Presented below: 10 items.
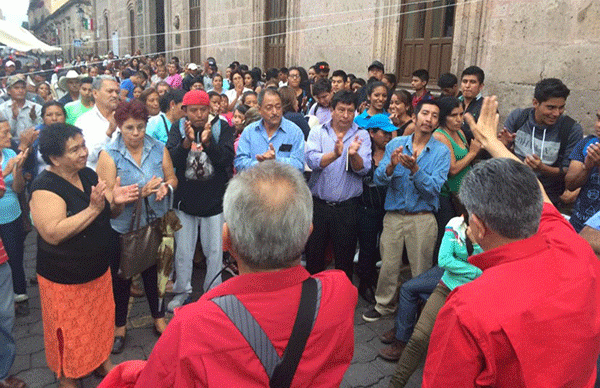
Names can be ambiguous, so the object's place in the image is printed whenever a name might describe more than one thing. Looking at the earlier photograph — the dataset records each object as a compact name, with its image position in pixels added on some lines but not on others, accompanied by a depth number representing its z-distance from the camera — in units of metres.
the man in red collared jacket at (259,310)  1.31
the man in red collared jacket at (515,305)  1.43
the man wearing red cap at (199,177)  4.02
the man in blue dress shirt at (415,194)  3.89
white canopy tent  11.88
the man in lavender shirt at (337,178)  4.19
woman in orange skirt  2.87
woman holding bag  3.53
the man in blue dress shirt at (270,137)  4.10
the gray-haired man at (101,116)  4.72
